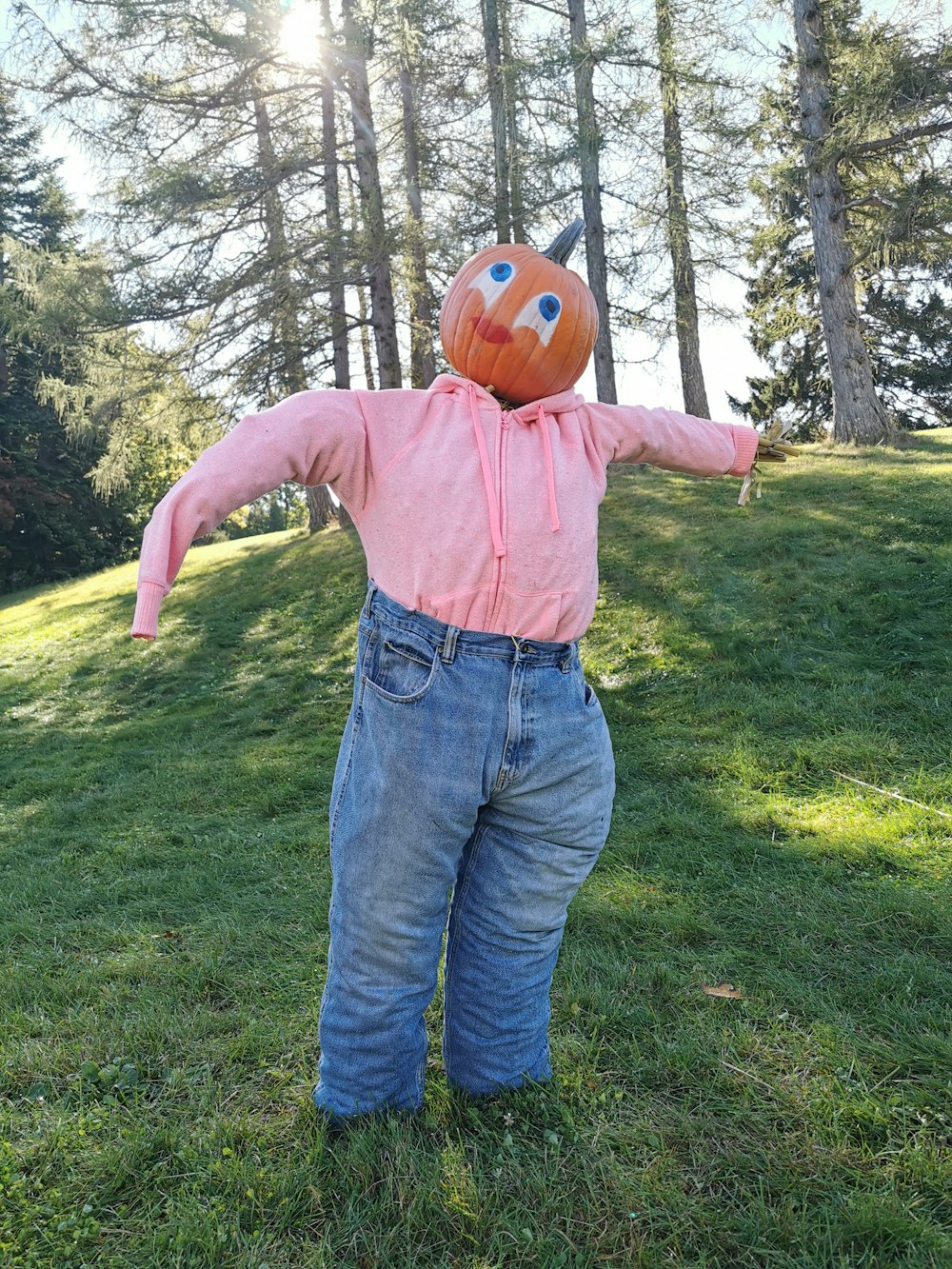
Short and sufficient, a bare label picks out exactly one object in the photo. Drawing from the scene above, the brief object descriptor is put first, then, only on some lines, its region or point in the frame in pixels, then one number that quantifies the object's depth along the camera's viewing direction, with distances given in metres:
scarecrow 2.06
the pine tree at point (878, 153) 9.98
